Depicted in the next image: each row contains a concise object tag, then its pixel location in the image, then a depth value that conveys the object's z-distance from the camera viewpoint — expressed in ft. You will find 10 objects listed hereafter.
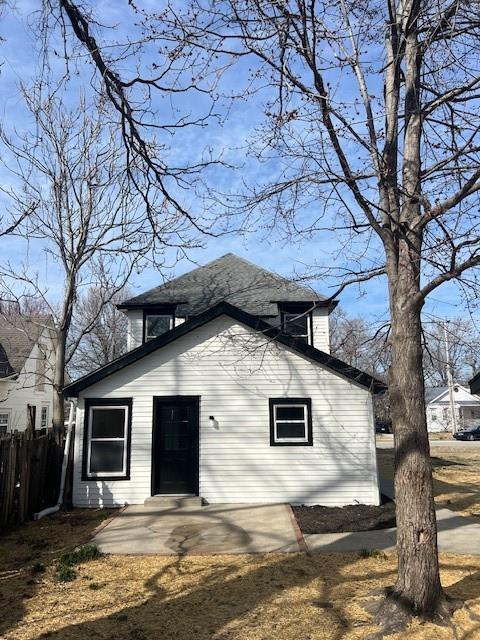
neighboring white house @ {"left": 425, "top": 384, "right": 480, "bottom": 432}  185.07
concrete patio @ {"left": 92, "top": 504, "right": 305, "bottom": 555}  24.80
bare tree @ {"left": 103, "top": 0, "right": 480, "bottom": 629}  15.97
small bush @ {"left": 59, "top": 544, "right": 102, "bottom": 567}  22.72
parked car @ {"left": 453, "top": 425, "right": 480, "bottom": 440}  137.90
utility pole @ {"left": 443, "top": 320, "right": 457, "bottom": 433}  141.79
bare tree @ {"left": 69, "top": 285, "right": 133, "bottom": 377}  110.63
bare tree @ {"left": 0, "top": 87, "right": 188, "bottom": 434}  45.44
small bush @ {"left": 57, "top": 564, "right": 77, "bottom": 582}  20.37
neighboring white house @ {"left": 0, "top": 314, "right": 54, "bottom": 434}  72.38
